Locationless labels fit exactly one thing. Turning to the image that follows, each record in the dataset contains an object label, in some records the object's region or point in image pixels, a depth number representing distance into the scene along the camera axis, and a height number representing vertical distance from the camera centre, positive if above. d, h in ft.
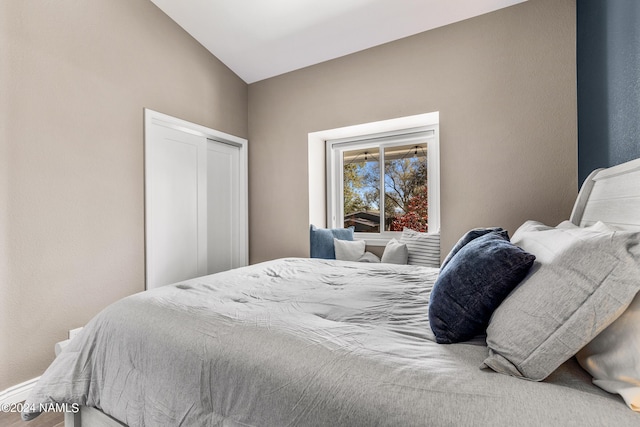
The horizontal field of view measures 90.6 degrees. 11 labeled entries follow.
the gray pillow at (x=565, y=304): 2.22 -0.71
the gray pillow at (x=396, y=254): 9.64 -1.31
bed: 2.24 -1.33
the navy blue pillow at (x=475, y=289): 2.93 -0.75
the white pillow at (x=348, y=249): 10.61 -1.28
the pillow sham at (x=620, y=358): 2.05 -1.03
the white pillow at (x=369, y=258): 10.55 -1.56
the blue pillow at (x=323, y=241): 10.80 -1.00
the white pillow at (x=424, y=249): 9.32 -1.13
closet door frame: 8.90 +2.39
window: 10.48 +1.06
